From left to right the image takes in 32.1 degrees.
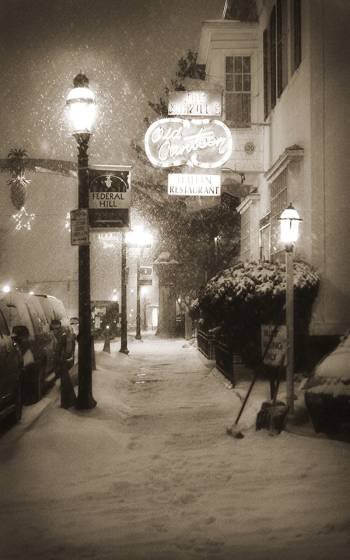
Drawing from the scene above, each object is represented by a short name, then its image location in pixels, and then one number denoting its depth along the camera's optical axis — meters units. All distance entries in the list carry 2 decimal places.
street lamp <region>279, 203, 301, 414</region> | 8.34
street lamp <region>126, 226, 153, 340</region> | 25.33
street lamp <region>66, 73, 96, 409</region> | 9.50
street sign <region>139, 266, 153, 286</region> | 29.69
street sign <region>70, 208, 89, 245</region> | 9.47
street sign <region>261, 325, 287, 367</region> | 8.47
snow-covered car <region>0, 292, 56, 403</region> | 10.38
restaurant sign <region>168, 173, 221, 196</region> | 13.89
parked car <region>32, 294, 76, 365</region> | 13.60
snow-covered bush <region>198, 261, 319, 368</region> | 11.20
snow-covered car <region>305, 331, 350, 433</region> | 7.30
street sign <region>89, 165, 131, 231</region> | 9.78
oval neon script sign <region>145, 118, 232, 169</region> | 13.84
